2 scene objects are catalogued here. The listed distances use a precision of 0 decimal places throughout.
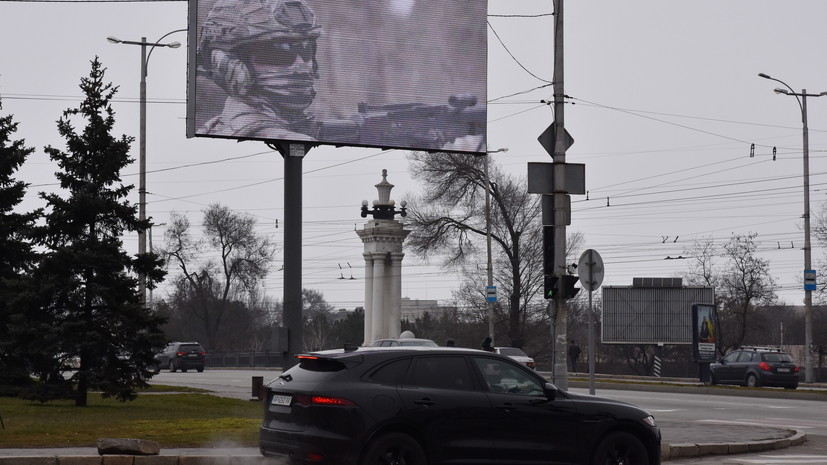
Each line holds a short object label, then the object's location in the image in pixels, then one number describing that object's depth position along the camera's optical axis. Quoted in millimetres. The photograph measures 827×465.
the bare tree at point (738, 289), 67562
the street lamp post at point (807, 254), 46031
